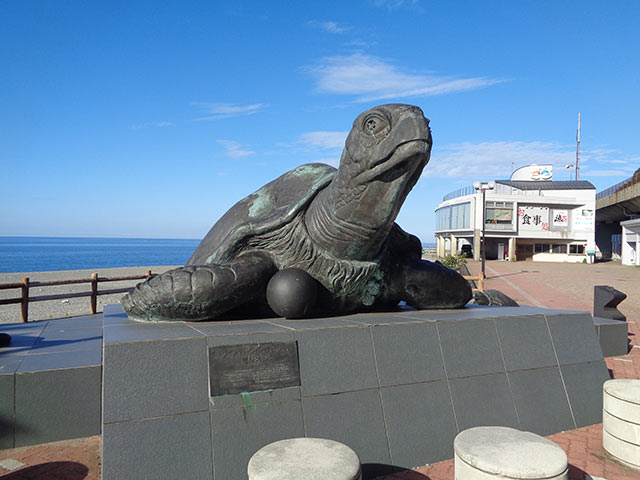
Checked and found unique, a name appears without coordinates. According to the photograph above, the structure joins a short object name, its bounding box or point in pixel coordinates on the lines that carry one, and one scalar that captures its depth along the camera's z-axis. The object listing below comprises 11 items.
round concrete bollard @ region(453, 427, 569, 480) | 2.10
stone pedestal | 2.57
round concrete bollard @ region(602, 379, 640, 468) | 3.12
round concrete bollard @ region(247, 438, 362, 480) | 1.93
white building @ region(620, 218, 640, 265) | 31.25
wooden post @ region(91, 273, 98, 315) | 9.16
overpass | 31.30
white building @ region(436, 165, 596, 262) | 35.59
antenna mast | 55.38
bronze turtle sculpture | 3.10
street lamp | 19.62
